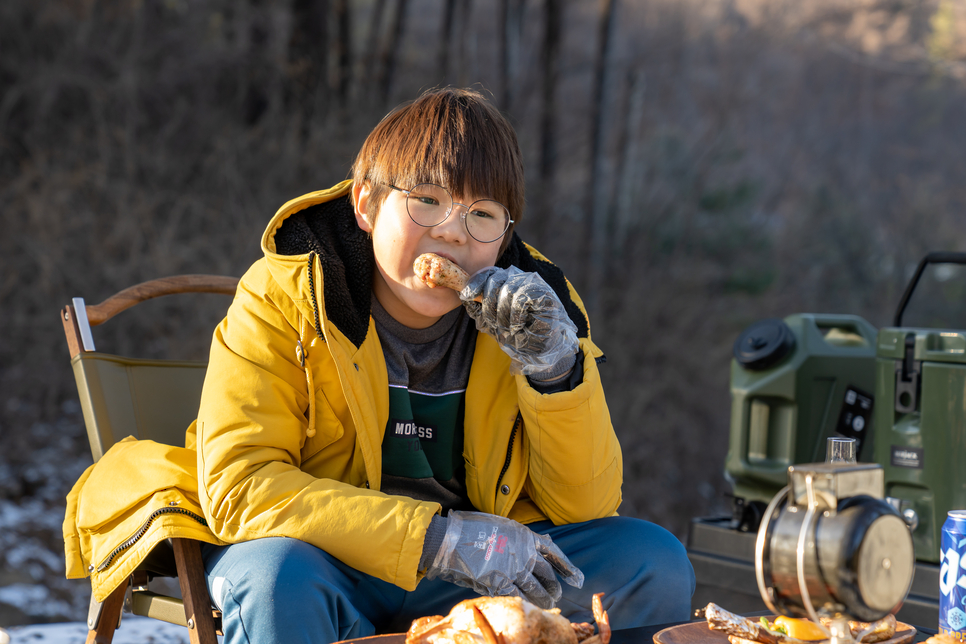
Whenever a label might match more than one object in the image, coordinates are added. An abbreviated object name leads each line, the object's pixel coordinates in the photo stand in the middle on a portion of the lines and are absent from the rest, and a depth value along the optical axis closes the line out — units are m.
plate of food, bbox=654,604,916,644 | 1.13
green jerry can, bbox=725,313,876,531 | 2.93
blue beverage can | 1.27
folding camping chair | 1.76
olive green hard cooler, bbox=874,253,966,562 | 2.46
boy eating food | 1.39
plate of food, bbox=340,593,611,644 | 0.98
